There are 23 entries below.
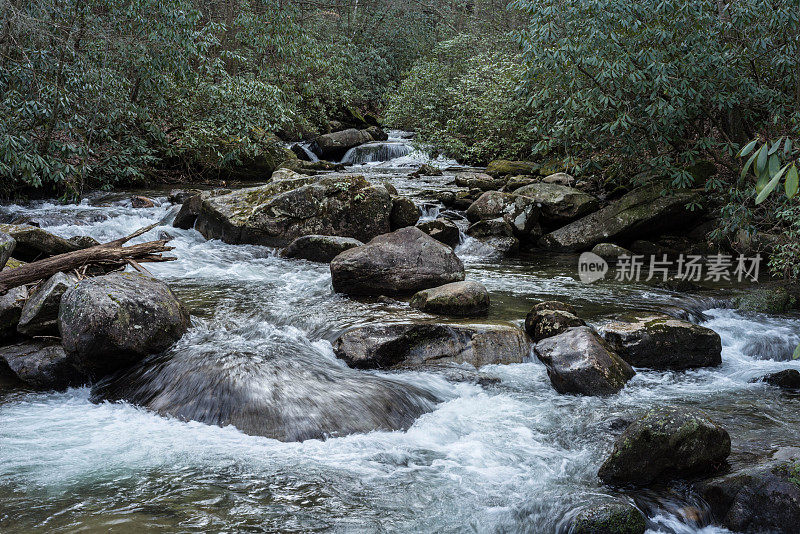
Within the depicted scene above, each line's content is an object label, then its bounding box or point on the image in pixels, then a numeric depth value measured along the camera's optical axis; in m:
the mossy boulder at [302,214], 10.15
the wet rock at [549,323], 6.03
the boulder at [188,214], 10.96
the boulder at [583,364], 5.20
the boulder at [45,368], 5.27
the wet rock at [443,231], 10.41
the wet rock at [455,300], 6.66
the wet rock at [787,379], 5.35
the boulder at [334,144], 21.78
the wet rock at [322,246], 9.33
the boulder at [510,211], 10.99
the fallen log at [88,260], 6.05
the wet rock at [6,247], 5.96
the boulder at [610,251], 9.99
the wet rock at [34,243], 7.19
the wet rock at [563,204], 11.03
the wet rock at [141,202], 12.19
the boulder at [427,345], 5.76
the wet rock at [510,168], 15.03
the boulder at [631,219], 10.17
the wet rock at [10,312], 5.69
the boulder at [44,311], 5.59
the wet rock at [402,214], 10.84
